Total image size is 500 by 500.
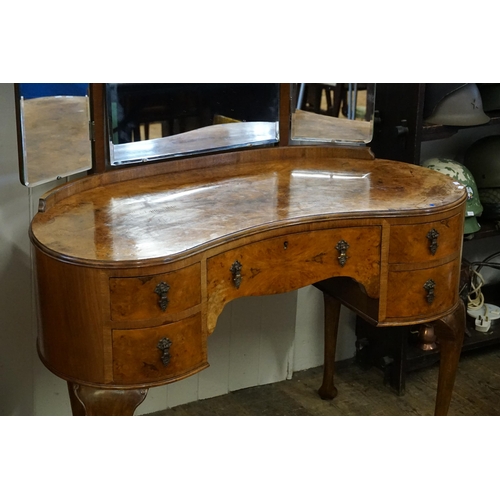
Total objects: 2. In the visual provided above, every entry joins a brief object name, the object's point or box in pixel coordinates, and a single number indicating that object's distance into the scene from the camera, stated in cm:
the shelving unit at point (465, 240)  323
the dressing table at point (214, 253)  226
